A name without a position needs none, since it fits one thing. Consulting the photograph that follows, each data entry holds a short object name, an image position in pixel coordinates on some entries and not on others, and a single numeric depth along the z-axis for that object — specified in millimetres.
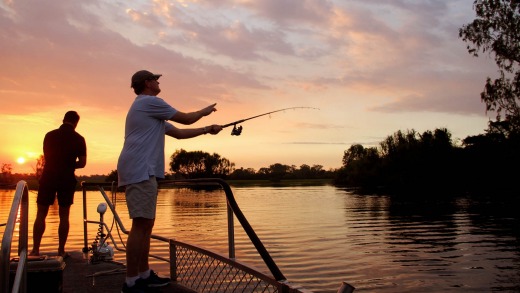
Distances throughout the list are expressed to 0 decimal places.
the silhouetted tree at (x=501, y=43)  31266
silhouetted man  6469
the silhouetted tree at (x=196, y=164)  153362
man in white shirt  4117
